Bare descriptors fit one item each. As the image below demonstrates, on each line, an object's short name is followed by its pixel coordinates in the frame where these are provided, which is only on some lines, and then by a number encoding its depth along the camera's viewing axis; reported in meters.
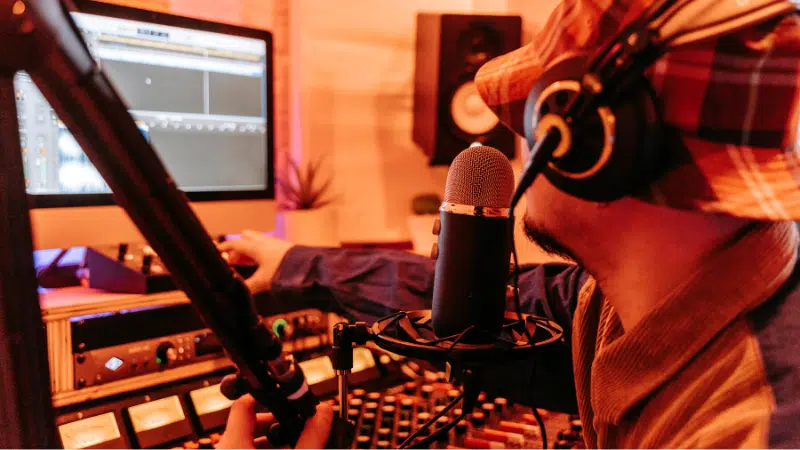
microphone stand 0.30
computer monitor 1.01
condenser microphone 0.60
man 0.49
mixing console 0.86
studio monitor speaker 1.71
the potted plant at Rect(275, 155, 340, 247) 1.50
